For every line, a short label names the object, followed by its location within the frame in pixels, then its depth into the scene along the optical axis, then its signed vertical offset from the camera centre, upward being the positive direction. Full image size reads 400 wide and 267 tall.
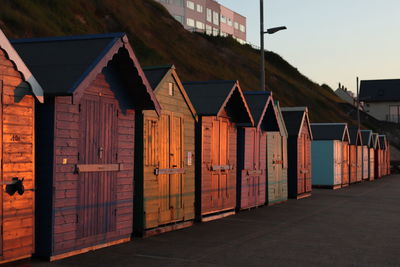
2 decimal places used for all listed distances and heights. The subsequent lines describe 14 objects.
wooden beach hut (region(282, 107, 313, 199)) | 26.86 +0.03
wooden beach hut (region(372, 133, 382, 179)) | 52.03 -0.25
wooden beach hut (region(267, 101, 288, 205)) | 23.53 -0.41
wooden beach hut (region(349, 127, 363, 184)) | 41.19 -0.15
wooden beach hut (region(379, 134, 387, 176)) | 55.72 -0.10
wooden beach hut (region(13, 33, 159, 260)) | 10.88 +0.26
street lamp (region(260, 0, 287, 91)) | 26.59 +5.01
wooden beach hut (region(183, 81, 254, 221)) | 17.31 +0.30
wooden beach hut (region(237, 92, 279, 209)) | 20.50 +0.05
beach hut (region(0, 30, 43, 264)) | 9.80 -0.03
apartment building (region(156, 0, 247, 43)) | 112.94 +24.99
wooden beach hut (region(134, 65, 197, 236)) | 14.01 -0.17
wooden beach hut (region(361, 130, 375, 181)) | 46.84 -0.09
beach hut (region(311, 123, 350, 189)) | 34.91 -0.18
